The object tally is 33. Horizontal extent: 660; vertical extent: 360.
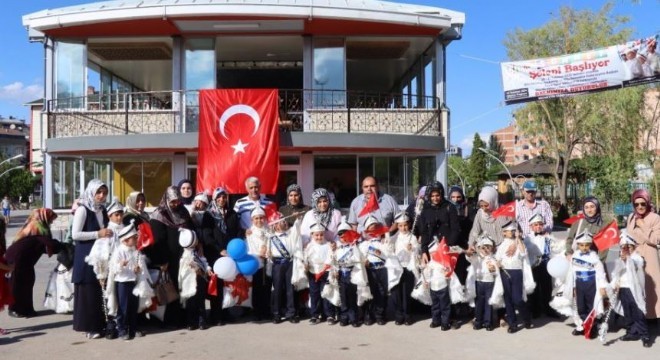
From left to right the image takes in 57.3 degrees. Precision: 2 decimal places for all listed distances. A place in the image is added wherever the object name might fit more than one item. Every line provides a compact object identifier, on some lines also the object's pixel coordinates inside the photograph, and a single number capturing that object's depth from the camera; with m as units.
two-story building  15.86
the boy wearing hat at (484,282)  7.05
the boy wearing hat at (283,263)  7.46
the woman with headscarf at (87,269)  6.66
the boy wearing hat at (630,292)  6.48
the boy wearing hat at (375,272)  7.35
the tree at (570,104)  27.34
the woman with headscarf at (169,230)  6.96
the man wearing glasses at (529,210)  7.70
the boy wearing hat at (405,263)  7.43
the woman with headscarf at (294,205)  7.84
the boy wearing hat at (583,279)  6.69
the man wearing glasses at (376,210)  8.00
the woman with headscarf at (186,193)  7.66
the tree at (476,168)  78.12
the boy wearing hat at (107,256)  6.60
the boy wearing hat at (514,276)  6.99
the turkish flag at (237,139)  14.12
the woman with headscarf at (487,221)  7.34
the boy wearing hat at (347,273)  7.27
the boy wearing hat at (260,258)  7.46
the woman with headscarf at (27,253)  7.74
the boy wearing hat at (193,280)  7.05
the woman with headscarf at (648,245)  6.82
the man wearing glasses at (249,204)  7.82
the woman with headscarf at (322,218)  7.57
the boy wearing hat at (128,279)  6.57
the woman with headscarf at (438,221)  7.32
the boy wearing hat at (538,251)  7.51
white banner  14.56
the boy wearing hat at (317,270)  7.31
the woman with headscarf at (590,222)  7.16
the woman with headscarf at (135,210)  6.95
